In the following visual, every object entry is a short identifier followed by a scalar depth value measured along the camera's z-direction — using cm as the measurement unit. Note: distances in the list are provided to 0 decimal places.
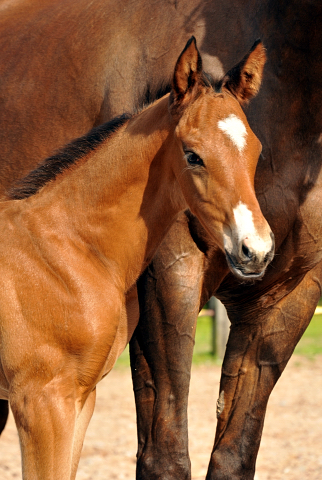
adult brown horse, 646
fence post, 1769
